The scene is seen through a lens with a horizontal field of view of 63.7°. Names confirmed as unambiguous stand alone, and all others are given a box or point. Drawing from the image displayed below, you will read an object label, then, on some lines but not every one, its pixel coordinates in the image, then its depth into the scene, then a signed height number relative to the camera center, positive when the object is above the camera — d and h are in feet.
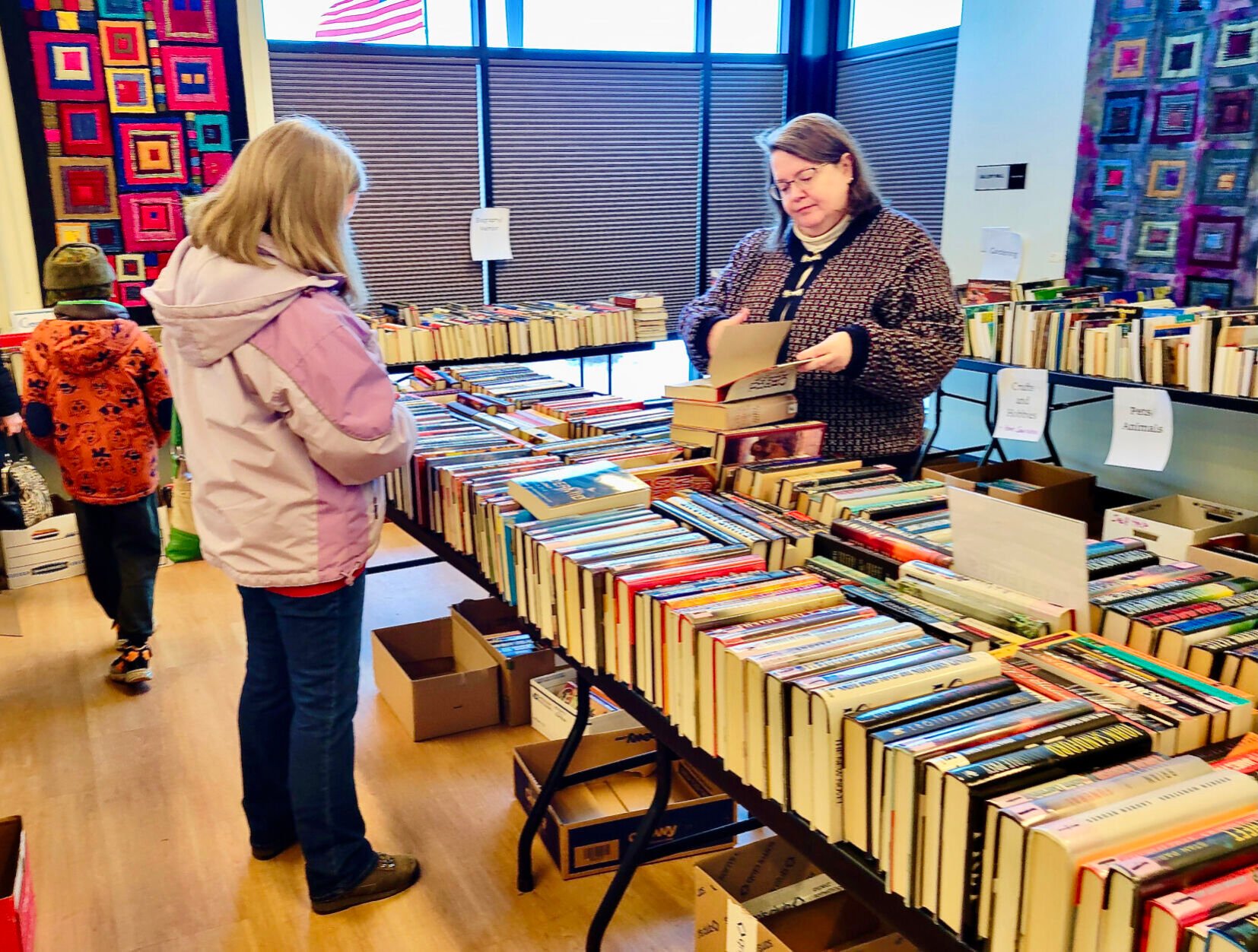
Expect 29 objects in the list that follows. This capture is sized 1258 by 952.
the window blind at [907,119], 18.52 +1.52
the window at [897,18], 18.31 +3.31
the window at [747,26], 20.22 +3.41
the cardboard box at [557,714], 8.90 -4.62
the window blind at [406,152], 17.35 +0.84
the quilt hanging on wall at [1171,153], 13.71 +0.65
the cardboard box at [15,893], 6.16 -4.26
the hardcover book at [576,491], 6.42 -1.84
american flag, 17.19 +2.99
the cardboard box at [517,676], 10.18 -4.65
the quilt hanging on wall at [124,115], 14.55 +1.23
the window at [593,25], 18.44 +3.17
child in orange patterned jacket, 10.40 -2.09
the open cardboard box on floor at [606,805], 7.86 -4.78
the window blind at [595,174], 19.02 +0.48
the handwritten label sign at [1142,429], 12.50 -2.80
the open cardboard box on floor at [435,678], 9.96 -4.76
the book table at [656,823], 3.82 -2.69
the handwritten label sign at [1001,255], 17.12 -0.91
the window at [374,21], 16.87 +2.97
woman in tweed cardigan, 7.87 -0.80
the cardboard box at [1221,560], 6.66 -2.59
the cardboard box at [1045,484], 13.16 -3.76
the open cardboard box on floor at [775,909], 5.86 -4.19
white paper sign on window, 18.84 -0.63
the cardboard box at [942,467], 13.80 -3.88
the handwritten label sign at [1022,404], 14.11 -2.81
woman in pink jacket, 5.98 -1.25
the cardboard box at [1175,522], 11.51 -3.78
